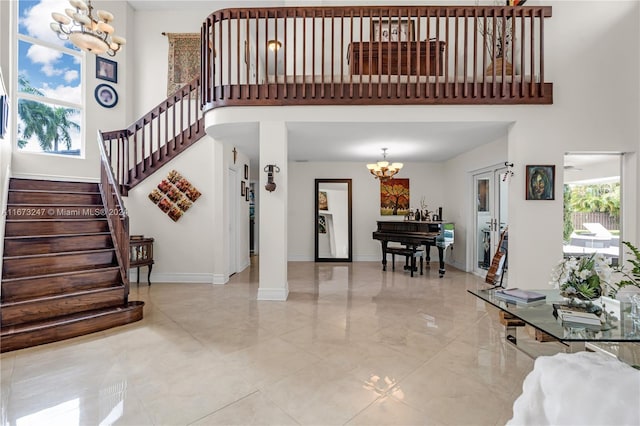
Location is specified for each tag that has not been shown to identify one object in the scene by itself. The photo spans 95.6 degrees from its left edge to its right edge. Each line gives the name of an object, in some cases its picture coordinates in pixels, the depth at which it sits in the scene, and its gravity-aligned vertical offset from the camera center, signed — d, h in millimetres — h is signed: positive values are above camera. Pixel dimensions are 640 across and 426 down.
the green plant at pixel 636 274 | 1554 -338
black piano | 5316 -424
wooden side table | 4387 -628
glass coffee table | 1576 -666
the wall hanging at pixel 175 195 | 4773 +275
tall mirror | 6742 -163
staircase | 2623 -648
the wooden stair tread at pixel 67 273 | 2797 -645
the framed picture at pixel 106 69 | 5438 +2707
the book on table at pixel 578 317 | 1708 -625
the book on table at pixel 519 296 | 2082 -617
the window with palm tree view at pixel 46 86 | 4742 +2170
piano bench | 5352 -776
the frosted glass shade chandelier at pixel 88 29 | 3268 +2187
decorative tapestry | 5953 +3149
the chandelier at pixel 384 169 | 5217 +785
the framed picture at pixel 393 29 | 4661 +2993
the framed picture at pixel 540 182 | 3496 +367
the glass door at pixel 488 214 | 4844 -27
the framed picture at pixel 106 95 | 5441 +2207
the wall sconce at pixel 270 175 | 3699 +475
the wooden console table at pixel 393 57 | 4053 +2203
